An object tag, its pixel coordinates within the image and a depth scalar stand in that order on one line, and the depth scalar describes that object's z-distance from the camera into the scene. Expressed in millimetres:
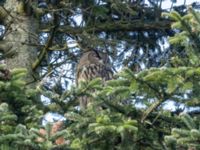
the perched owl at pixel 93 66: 14519
